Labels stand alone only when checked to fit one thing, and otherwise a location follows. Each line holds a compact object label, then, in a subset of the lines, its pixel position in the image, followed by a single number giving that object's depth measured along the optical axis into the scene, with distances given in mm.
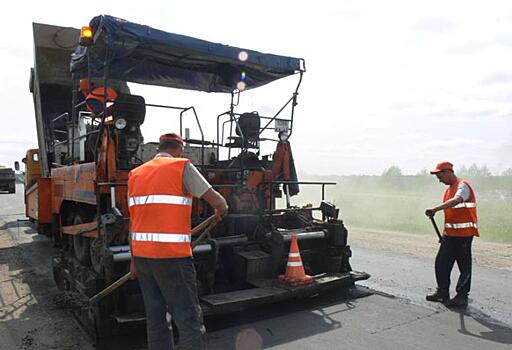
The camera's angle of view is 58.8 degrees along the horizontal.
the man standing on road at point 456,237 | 5593
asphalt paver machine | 4727
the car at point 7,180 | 31031
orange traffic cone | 5262
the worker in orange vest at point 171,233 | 3305
